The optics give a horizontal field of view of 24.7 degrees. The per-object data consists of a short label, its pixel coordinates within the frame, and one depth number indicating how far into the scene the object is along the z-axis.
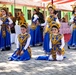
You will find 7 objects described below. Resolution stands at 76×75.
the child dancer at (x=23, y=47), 4.52
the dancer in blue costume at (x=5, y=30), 5.65
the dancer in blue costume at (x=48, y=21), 5.11
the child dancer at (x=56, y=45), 4.39
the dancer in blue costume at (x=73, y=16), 5.77
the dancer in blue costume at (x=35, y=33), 6.64
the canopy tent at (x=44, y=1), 7.87
